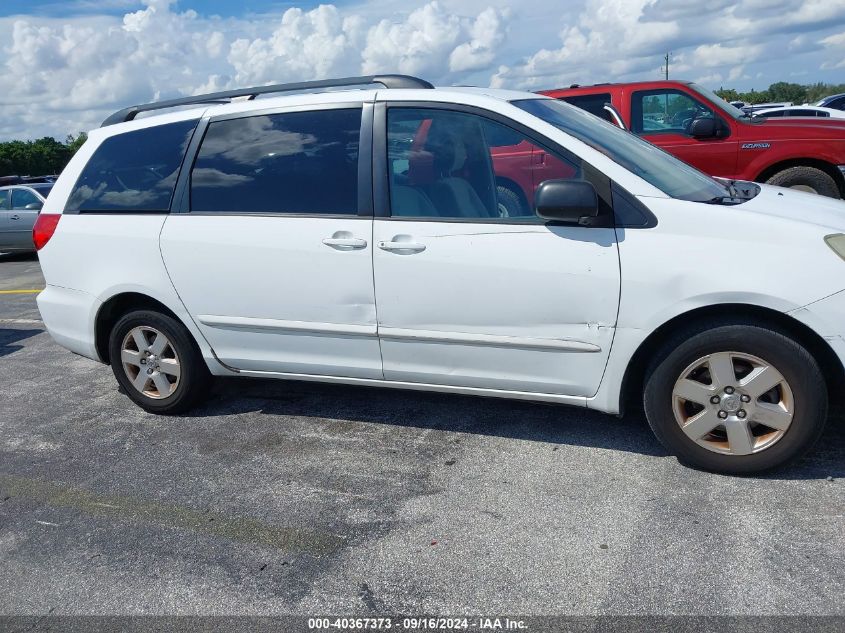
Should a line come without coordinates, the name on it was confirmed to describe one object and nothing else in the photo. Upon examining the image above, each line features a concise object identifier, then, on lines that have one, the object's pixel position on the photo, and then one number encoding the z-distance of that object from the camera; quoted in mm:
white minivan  3256
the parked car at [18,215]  13211
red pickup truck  7777
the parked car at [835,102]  19016
